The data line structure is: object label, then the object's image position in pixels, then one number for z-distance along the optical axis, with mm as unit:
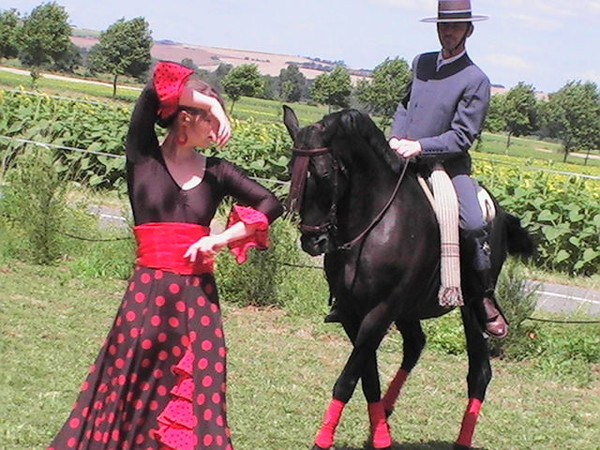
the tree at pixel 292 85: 70500
